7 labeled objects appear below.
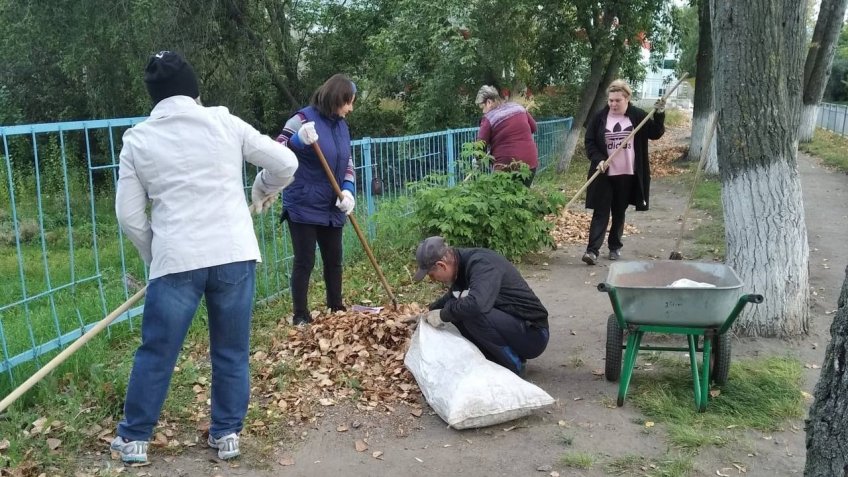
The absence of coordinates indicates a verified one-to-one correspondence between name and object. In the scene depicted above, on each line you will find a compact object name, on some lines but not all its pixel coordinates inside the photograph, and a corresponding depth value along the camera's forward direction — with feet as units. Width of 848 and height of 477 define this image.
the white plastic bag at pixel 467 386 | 11.85
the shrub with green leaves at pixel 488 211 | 21.45
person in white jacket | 9.84
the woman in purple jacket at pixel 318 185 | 15.06
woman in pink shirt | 21.68
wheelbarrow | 11.59
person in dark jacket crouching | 12.67
